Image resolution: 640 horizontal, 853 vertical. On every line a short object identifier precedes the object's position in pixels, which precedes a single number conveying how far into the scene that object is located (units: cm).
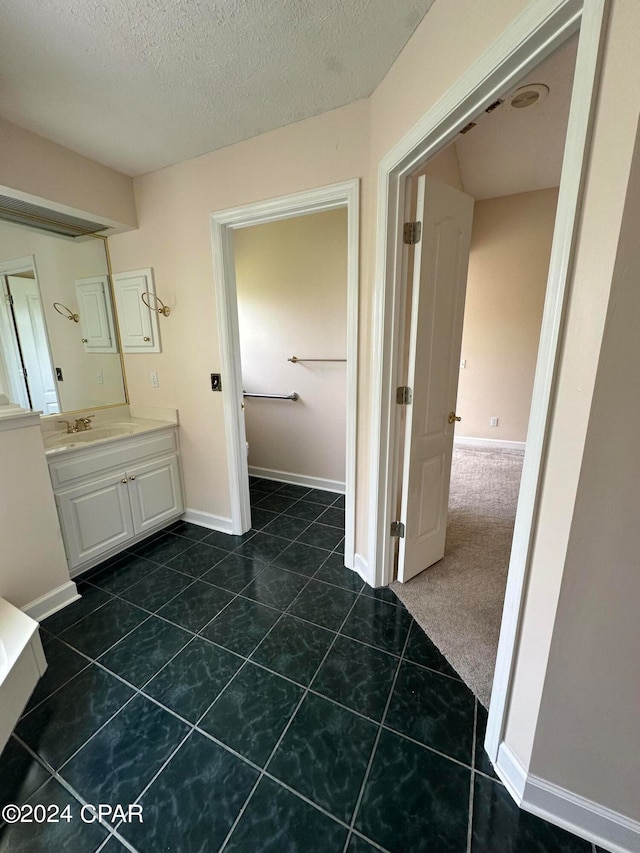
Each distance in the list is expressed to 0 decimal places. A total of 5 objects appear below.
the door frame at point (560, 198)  74
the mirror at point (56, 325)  213
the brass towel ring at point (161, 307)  245
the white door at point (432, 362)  166
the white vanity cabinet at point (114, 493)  202
